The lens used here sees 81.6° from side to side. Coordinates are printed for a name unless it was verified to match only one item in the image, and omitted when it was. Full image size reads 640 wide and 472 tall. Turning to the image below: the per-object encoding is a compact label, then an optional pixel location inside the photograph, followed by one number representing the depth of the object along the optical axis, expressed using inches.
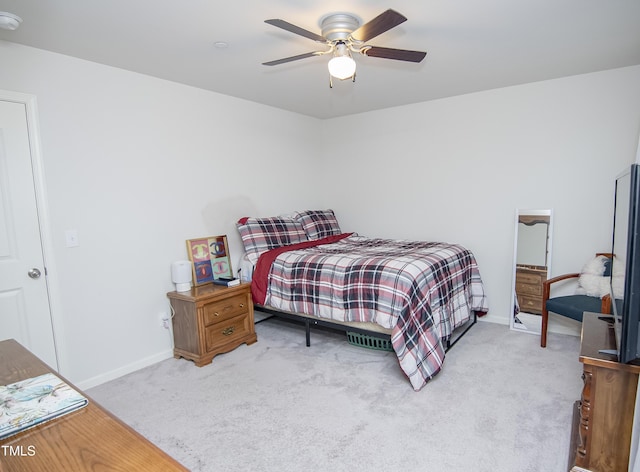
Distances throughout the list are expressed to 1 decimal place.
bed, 103.6
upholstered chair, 114.8
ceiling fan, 78.8
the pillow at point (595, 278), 120.3
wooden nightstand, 118.0
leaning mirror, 138.9
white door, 92.6
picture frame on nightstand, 133.7
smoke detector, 76.3
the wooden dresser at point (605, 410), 58.9
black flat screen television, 50.3
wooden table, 30.7
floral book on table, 35.8
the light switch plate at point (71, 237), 103.3
